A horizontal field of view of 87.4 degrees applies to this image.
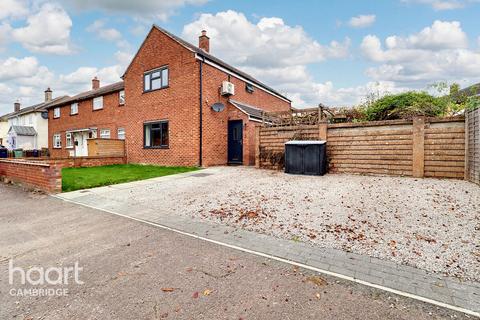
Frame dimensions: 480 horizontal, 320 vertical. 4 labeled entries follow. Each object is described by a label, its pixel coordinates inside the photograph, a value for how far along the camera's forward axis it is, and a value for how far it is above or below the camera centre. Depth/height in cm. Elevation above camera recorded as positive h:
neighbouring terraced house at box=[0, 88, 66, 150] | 3241 +266
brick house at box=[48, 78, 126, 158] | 1864 +273
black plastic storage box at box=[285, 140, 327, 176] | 944 -22
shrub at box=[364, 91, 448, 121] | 898 +170
